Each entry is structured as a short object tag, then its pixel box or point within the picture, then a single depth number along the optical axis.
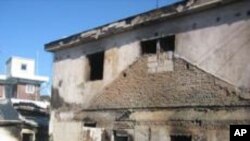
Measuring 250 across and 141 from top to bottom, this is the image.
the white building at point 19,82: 34.41
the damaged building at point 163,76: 8.67
